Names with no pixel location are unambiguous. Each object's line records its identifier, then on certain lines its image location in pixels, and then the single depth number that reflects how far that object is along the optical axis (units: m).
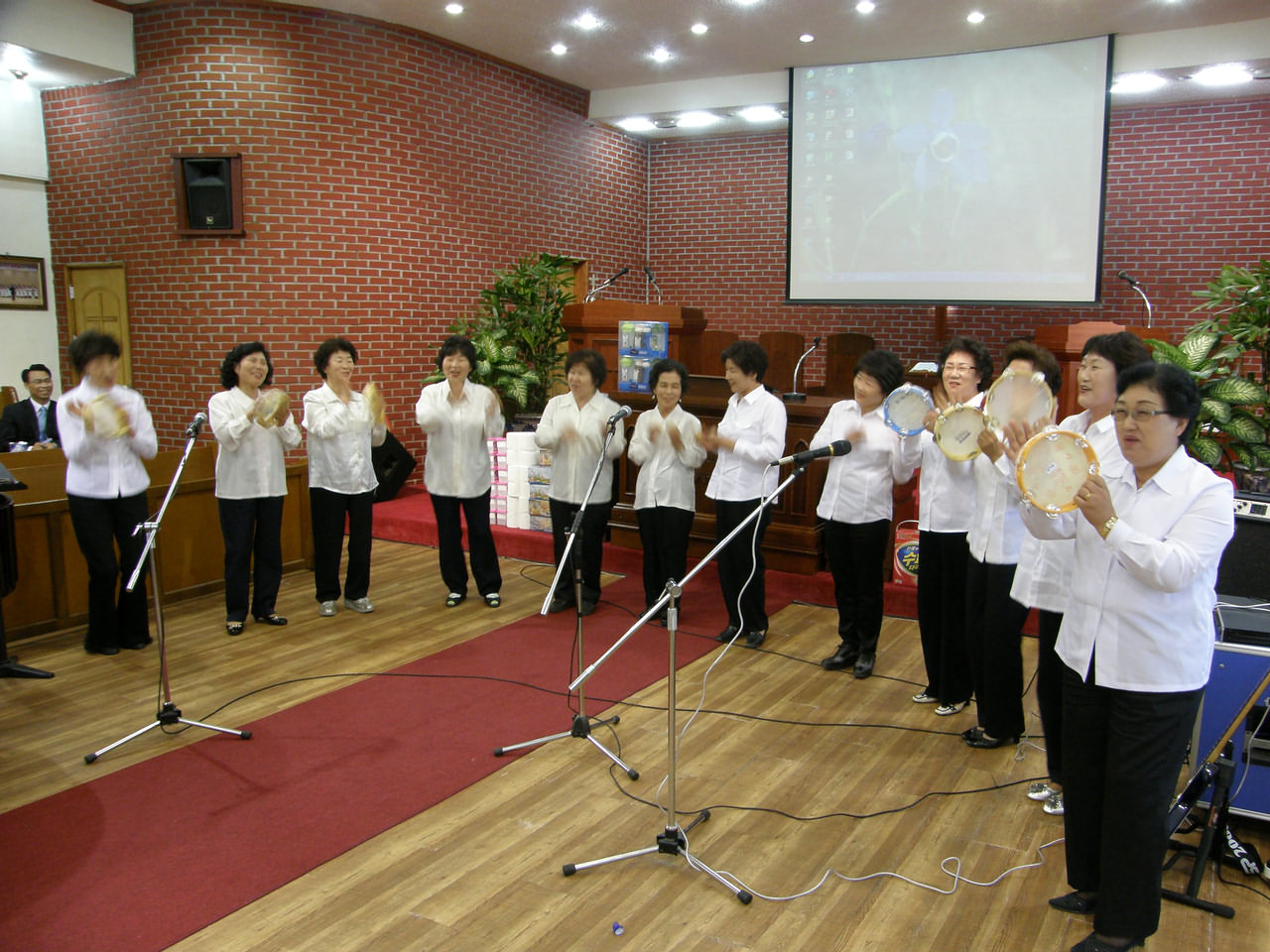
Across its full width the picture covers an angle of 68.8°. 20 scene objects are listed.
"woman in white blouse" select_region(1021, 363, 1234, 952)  2.15
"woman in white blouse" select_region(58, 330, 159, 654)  4.47
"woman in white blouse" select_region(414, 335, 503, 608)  5.33
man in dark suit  6.97
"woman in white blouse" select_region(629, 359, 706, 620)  4.99
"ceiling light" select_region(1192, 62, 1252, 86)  7.75
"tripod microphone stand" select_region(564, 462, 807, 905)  2.68
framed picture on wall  8.49
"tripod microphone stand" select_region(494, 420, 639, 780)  3.45
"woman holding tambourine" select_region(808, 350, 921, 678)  4.25
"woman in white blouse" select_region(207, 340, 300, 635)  4.91
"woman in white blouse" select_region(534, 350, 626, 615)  5.22
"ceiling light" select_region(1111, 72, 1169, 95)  8.05
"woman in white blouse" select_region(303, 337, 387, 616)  5.18
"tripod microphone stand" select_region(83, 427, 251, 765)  3.54
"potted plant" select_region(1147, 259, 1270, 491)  4.53
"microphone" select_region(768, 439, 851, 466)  2.80
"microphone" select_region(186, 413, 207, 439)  3.71
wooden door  8.32
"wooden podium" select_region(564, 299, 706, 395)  7.21
